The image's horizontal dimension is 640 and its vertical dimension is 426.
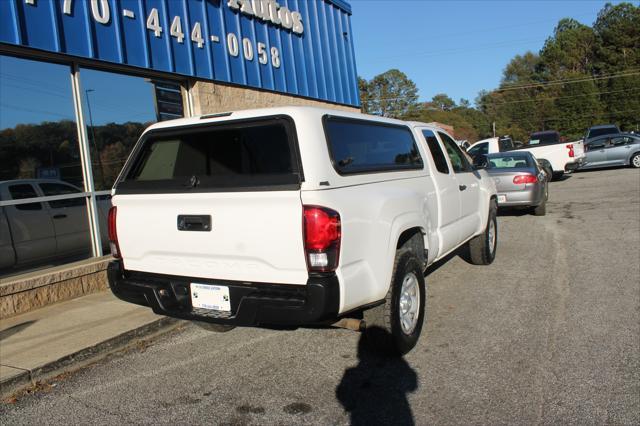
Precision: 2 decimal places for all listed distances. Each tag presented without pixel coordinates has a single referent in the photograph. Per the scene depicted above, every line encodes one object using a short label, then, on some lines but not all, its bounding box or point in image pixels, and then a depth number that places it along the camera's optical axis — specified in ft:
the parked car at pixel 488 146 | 62.90
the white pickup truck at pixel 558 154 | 59.16
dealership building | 19.93
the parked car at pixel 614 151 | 69.97
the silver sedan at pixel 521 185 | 35.63
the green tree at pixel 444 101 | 326.85
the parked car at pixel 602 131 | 82.89
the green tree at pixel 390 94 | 234.58
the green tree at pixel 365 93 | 229.25
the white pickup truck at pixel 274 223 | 10.59
